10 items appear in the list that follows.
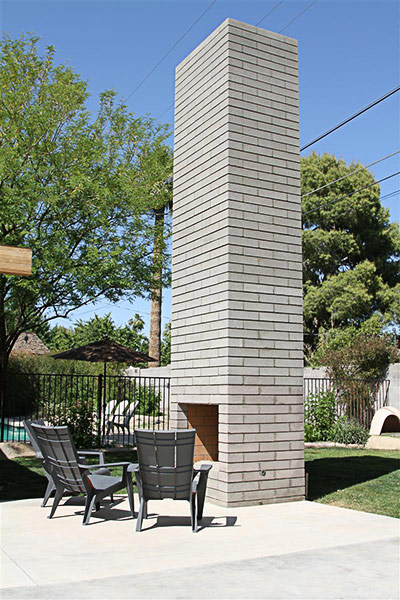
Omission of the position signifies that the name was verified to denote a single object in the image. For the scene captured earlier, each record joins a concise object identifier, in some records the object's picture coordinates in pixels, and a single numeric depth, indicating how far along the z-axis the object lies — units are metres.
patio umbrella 13.30
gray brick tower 6.62
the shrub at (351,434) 13.89
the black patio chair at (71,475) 5.71
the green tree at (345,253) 28.30
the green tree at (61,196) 11.77
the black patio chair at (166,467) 5.41
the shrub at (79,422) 12.80
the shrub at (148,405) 21.00
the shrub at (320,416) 15.07
